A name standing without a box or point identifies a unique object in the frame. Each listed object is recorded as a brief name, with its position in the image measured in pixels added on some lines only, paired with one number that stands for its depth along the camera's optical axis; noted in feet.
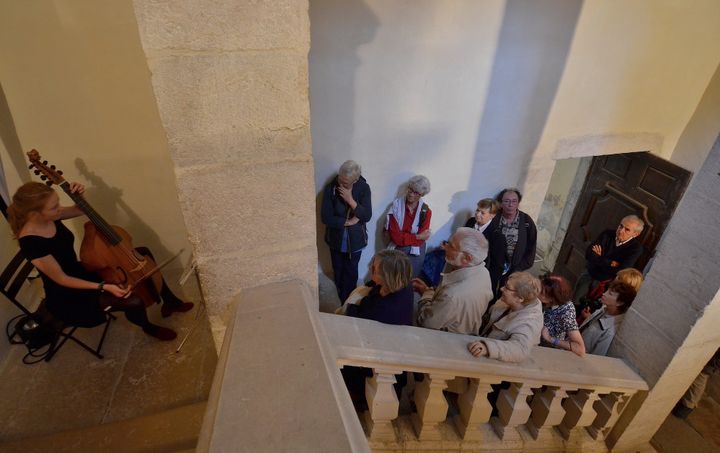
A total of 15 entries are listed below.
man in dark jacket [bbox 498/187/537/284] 14.12
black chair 9.93
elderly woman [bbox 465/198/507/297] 13.96
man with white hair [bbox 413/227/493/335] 8.20
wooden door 15.07
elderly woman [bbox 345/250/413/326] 7.34
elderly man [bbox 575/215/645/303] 13.35
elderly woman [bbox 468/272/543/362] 6.50
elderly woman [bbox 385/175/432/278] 14.09
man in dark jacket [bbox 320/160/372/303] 12.91
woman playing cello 8.68
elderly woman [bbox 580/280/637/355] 8.54
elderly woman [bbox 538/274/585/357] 8.30
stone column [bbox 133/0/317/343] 4.14
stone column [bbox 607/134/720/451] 6.72
